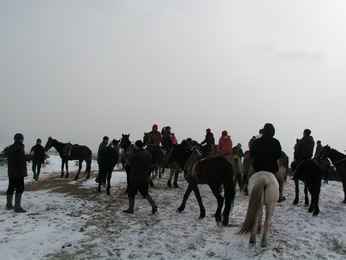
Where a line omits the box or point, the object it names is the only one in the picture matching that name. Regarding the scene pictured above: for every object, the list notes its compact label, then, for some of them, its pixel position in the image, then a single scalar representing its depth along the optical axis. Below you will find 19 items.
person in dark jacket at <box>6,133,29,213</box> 8.82
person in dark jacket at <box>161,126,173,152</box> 13.33
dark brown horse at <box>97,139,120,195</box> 11.75
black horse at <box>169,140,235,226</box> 7.51
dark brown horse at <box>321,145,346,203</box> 11.40
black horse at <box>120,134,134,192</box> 13.33
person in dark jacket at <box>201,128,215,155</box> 14.12
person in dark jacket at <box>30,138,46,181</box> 17.00
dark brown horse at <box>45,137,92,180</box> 17.06
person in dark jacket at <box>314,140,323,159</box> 17.17
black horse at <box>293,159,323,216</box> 9.23
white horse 5.76
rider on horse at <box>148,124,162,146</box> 14.34
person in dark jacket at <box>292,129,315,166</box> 10.45
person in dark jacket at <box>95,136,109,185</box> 11.91
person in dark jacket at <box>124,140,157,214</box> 8.62
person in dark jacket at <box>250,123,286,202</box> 6.46
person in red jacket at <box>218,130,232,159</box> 11.77
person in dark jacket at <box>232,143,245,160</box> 17.55
